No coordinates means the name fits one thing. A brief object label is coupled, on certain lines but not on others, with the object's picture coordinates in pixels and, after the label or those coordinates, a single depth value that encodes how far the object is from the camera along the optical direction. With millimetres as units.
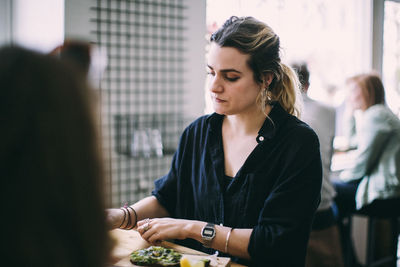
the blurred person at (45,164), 473
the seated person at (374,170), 2977
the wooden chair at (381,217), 2984
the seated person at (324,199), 2471
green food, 1117
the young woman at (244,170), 1290
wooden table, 1135
